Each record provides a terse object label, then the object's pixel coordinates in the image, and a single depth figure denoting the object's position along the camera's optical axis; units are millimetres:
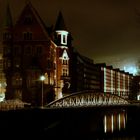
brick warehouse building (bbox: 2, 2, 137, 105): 57367
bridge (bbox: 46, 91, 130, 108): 53340
